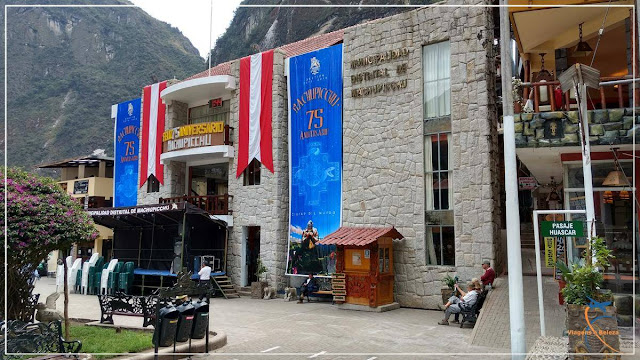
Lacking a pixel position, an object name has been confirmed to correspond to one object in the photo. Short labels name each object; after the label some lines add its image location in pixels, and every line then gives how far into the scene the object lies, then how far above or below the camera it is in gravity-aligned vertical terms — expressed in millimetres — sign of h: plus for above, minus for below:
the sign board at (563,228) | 8078 +272
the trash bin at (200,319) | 9336 -1423
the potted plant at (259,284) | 19031 -1537
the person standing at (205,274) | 17528 -1070
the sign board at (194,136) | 22062 +4895
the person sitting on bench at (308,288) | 17461 -1541
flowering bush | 9133 +329
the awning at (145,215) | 19672 +1229
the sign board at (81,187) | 31370 +3554
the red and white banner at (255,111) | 20594 +5572
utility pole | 8195 +620
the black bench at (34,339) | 7539 -1471
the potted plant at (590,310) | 7117 -945
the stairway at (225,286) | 19497 -1681
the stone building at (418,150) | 15172 +3128
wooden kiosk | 14734 -666
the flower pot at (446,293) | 14198 -1395
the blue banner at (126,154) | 26922 +4904
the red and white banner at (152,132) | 25031 +5663
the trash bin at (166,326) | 8570 -1445
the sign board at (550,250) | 13204 -146
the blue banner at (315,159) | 18047 +3177
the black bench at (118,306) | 11836 -1491
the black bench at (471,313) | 11754 -1617
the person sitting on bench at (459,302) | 11891 -1383
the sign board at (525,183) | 22827 +2870
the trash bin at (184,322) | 8992 -1418
